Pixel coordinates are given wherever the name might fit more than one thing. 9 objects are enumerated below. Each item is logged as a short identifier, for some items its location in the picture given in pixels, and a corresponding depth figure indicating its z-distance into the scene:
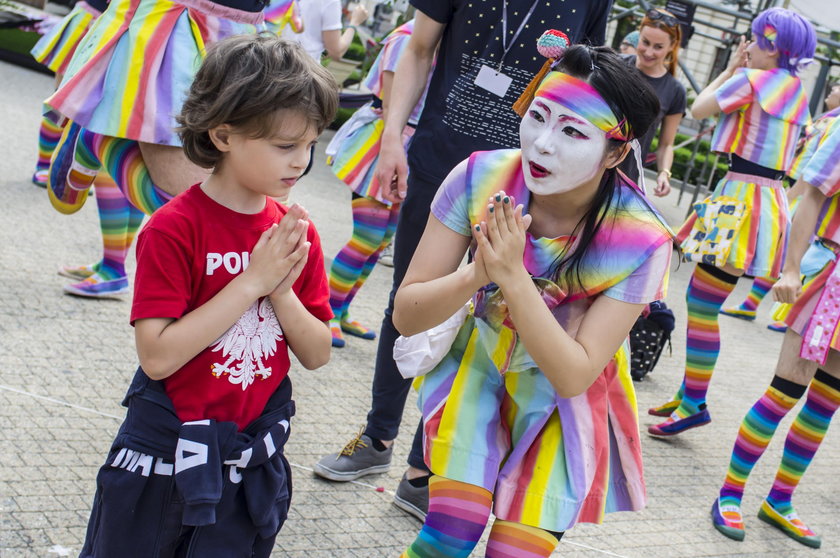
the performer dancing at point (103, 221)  4.41
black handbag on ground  5.35
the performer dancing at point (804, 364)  3.54
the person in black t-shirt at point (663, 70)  5.07
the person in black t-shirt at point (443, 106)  2.98
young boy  1.89
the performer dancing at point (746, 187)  4.52
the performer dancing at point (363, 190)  4.75
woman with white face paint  2.15
